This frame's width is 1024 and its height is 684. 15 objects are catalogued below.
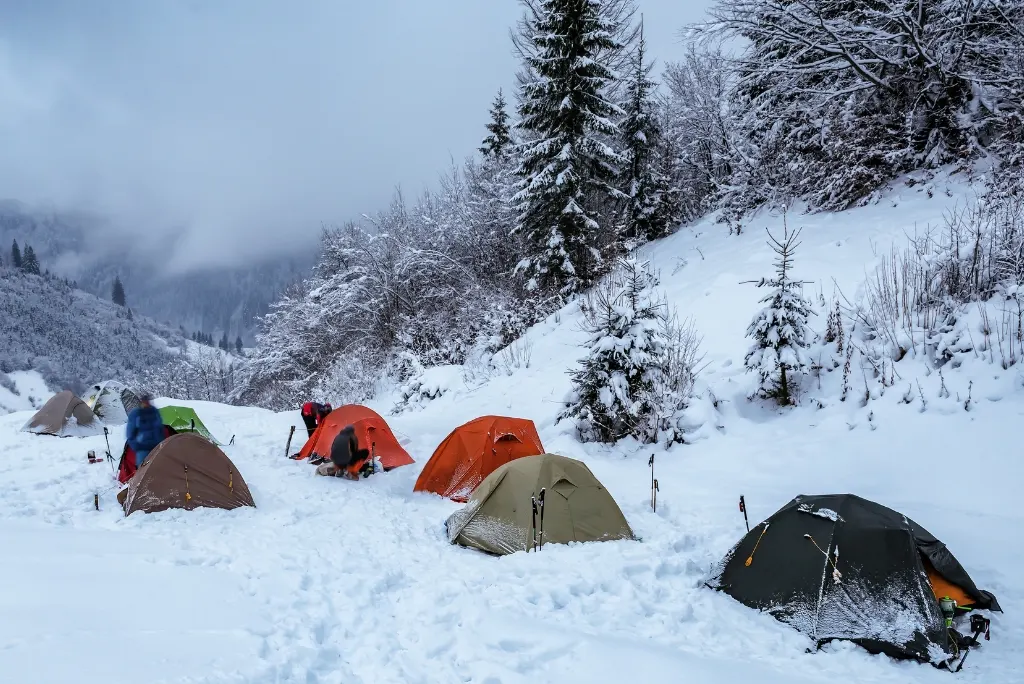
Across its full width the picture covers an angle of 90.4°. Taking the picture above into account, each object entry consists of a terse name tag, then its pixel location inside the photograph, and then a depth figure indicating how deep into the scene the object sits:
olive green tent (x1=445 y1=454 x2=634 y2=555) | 6.39
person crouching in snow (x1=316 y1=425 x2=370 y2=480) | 9.49
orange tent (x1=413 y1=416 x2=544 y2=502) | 8.62
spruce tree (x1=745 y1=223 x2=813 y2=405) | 8.42
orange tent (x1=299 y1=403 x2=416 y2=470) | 10.11
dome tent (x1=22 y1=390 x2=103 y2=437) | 13.18
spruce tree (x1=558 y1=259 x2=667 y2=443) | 9.24
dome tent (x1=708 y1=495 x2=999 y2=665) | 4.29
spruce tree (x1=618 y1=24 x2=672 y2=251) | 20.41
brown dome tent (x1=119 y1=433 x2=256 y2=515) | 7.04
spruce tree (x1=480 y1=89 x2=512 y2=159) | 24.59
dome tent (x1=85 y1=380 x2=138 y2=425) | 15.74
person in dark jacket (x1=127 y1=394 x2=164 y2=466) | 8.16
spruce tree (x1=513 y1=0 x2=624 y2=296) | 16.03
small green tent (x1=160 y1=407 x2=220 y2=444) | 11.88
